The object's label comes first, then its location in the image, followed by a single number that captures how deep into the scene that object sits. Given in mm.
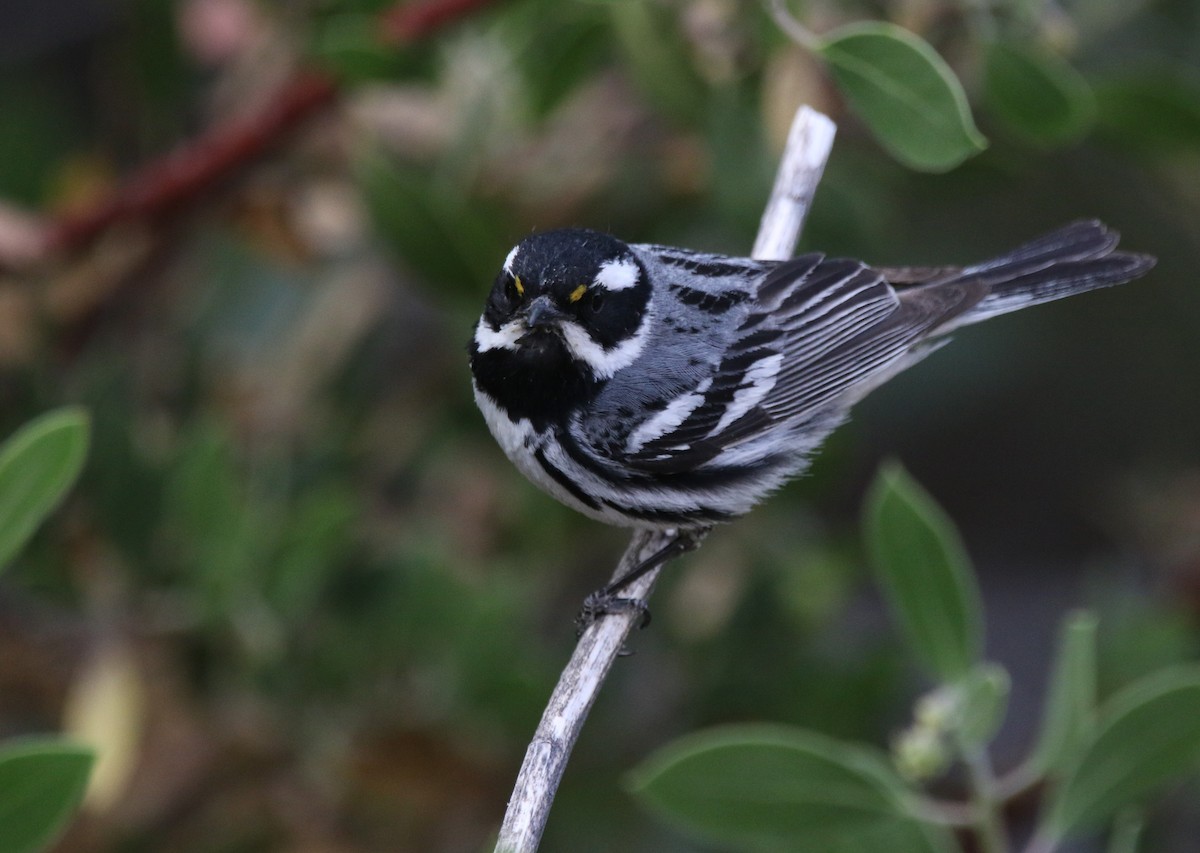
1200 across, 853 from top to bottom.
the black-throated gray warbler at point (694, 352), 6332
